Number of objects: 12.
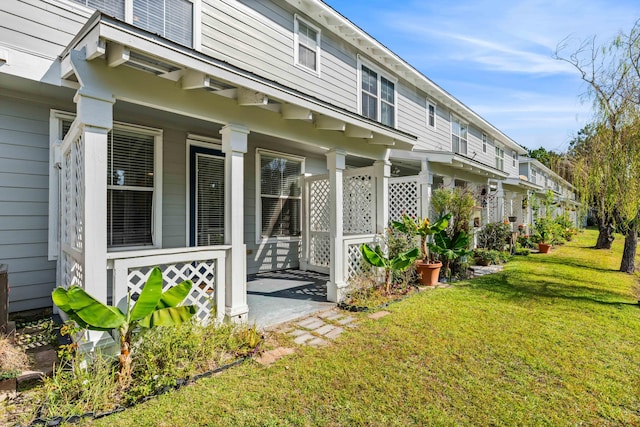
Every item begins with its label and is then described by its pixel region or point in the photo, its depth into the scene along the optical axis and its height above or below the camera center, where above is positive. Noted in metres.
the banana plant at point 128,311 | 2.73 -0.89
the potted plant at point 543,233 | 13.69 -0.83
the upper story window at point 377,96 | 9.61 +3.75
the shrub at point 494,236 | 12.33 -0.80
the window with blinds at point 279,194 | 8.04 +0.57
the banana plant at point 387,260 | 6.00 -0.84
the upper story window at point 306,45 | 7.61 +4.19
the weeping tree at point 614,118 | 6.11 +1.96
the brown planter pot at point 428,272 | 7.28 -1.31
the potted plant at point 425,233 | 7.21 -0.40
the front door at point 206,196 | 6.49 +0.41
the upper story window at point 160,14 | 4.86 +3.28
